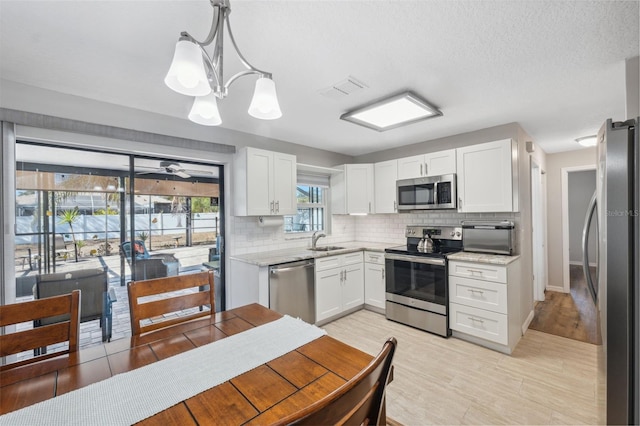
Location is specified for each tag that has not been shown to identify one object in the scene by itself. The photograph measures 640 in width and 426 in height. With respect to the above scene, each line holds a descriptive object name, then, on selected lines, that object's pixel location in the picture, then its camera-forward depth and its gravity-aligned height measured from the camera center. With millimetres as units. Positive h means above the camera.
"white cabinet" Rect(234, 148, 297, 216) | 3086 +366
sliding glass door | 2201 -51
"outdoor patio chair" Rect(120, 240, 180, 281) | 2615 -475
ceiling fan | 2801 +477
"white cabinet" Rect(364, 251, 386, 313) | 3699 -917
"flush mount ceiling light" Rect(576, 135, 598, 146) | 3579 +945
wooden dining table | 827 -584
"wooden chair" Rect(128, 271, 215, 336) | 1460 -485
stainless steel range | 3052 -781
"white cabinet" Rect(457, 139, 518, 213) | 2912 +389
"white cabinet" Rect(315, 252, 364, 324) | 3355 -919
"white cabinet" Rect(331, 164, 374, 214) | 4172 +369
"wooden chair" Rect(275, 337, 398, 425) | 476 -368
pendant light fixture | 979 +548
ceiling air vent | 2053 +972
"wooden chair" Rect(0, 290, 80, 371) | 1154 -497
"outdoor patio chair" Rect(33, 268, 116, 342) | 2253 -632
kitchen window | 4043 +42
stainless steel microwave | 3305 +251
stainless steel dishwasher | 2928 -835
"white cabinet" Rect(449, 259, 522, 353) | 2676 -927
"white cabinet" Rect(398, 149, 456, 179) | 3336 +616
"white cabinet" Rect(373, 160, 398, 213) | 3924 +400
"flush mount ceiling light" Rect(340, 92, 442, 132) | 2276 +916
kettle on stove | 3545 -411
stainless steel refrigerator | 1226 -280
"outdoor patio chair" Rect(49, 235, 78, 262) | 2291 -270
